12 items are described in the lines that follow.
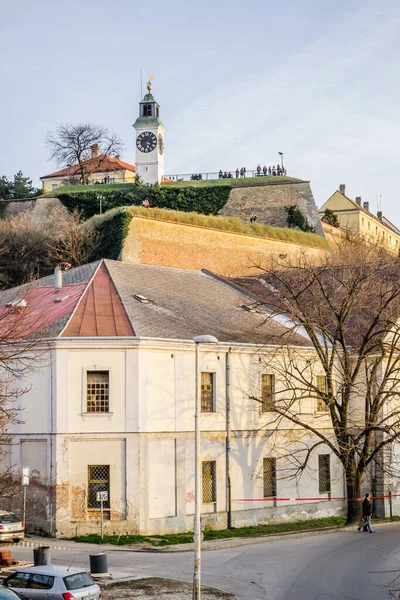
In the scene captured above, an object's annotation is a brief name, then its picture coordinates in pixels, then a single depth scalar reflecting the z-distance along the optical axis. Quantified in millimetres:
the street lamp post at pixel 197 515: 21725
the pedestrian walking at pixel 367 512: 35219
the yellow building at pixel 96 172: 102125
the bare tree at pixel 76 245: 68125
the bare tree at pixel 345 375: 36250
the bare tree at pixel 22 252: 69625
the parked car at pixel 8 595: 18031
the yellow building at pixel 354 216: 110062
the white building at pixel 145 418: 33969
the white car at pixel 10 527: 30953
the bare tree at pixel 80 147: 99500
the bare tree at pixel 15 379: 33844
